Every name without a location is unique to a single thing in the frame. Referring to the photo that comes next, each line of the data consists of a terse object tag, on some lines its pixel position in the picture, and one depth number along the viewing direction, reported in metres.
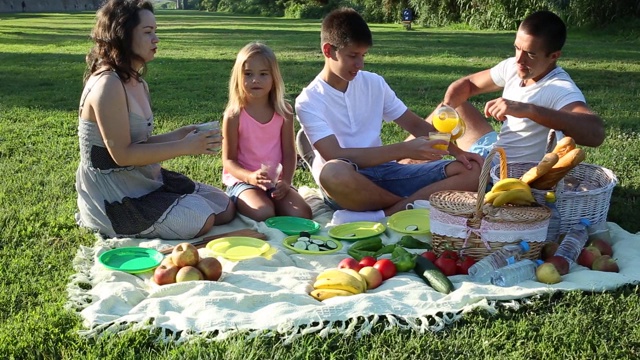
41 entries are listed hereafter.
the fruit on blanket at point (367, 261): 3.71
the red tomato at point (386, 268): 3.63
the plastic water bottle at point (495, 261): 3.55
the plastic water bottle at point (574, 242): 3.74
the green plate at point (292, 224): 4.46
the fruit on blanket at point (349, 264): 3.70
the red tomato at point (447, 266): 3.69
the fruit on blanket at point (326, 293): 3.37
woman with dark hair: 4.19
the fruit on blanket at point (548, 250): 3.84
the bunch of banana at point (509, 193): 3.77
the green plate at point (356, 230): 4.33
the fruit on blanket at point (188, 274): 3.51
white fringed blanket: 3.01
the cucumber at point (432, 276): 3.43
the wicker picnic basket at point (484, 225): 3.65
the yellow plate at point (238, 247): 3.96
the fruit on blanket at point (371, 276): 3.51
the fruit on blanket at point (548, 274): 3.47
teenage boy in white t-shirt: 4.60
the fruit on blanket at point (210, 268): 3.58
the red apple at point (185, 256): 3.59
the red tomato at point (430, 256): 3.83
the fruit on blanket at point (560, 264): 3.59
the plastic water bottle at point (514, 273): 3.47
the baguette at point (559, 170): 3.77
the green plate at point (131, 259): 3.73
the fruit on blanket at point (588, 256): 3.73
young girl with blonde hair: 4.80
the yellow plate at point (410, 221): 4.39
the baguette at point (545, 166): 3.78
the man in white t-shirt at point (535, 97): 4.17
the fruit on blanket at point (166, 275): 3.54
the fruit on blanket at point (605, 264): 3.65
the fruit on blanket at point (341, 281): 3.38
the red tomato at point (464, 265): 3.72
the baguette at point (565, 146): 3.94
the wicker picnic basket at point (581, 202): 4.03
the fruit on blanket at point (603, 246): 3.88
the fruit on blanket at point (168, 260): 3.63
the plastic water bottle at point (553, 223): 4.05
